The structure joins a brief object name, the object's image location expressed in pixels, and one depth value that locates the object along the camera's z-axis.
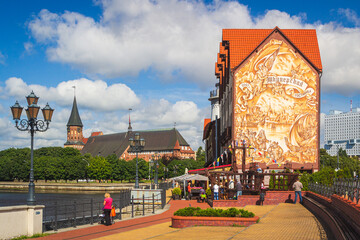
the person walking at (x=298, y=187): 27.64
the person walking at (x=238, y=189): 30.08
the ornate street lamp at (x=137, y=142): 37.06
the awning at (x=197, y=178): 39.78
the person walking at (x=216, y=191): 30.00
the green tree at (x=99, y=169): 130.75
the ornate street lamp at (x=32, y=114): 19.19
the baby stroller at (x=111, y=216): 20.68
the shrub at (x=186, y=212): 18.68
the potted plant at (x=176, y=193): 39.47
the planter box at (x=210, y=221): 18.06
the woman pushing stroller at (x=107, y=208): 20.30
